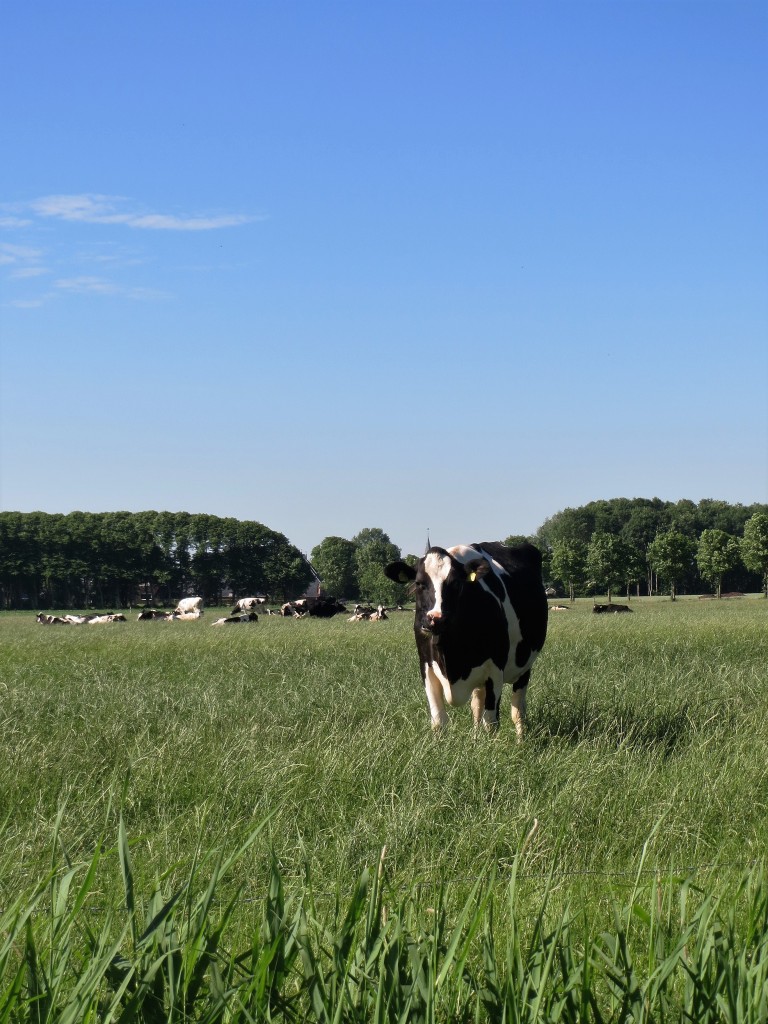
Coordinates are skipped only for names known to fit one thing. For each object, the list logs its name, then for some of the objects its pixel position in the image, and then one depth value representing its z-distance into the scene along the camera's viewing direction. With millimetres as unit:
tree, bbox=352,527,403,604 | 87188
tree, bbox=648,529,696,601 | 93375
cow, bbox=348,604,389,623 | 44194
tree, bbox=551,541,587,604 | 95000
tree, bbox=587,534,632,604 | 93938
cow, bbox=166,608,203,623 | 52706
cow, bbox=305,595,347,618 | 54094
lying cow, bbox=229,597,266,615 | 67006
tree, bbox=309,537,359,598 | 120938
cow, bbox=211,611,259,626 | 45219
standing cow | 10086
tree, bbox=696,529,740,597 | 95750
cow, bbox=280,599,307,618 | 55562
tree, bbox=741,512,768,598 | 88562
